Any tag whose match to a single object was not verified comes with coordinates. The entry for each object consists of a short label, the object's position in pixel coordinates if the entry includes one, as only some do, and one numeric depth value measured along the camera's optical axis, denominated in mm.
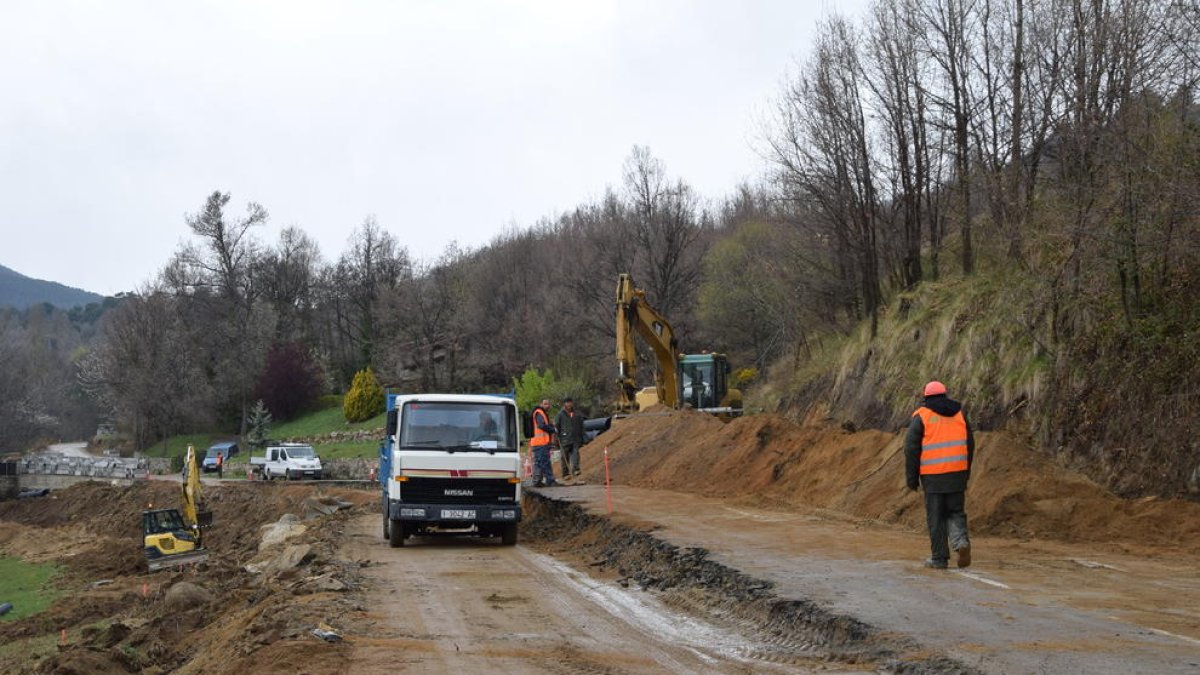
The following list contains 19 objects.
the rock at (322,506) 30031
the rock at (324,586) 12598
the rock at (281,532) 25833
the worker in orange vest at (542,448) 25141
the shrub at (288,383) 78750
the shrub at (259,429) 70562
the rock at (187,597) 16516
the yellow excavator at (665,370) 33219
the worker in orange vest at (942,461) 11352
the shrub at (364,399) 71125
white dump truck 17516
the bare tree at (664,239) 55188
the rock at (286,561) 17094
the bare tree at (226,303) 79312
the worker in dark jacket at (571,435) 28203
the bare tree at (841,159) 25672
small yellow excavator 28375
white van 52906
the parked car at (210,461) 63875
